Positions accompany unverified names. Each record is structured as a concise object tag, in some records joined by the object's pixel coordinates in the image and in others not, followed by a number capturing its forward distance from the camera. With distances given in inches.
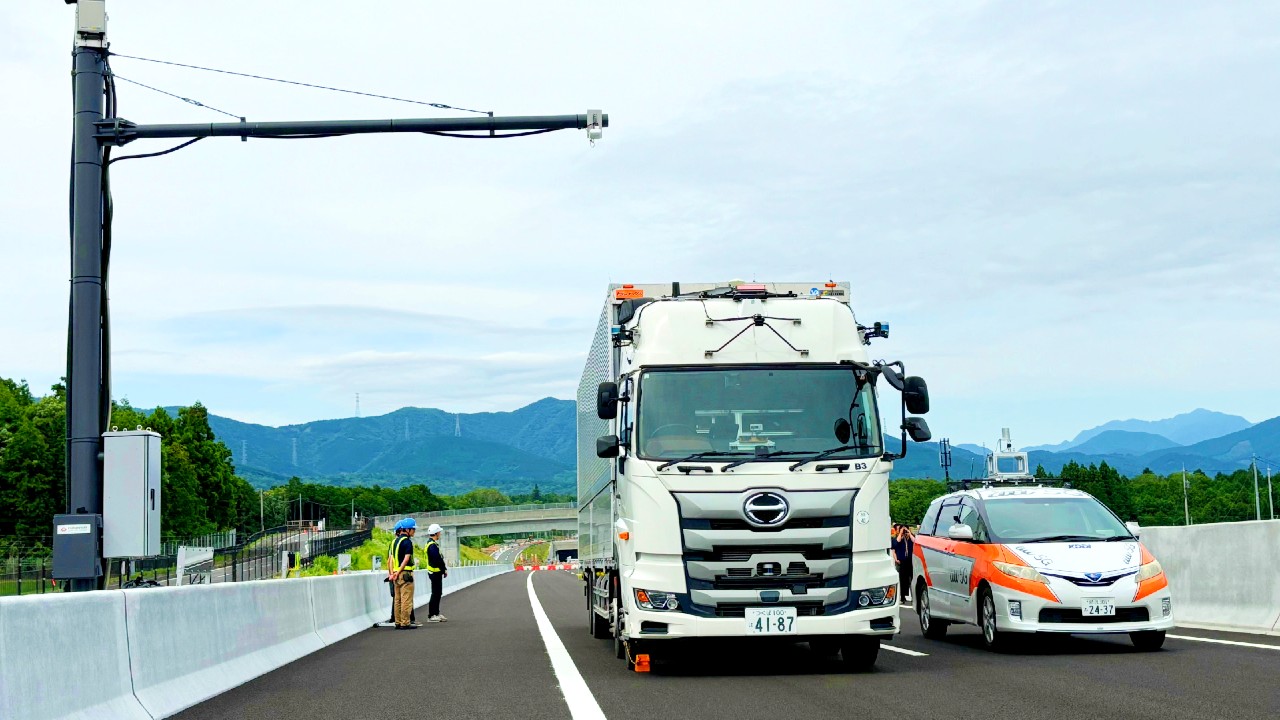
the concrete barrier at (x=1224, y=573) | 640.4
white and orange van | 553.3
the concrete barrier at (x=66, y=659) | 283.7
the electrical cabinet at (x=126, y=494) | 530.0
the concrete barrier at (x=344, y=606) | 761.6
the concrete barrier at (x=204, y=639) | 383.2
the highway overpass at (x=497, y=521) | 4746.6
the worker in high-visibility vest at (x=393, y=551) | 886.9
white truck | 468.8
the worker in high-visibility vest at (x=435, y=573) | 967.6
